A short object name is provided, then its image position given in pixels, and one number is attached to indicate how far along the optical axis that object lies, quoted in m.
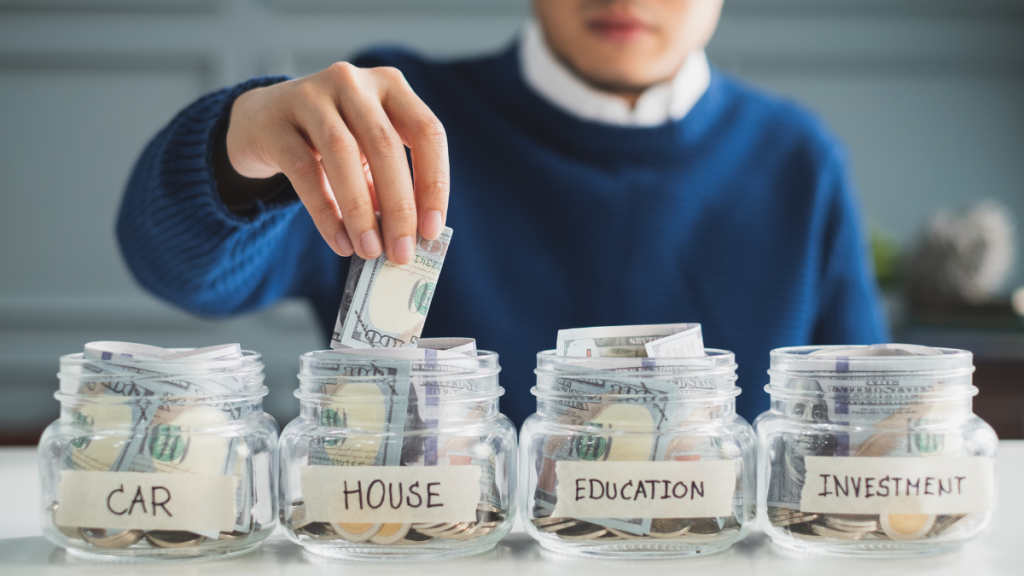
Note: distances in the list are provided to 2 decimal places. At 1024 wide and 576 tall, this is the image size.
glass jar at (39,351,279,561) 0.47
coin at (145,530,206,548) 0.48
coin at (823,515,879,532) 0.47
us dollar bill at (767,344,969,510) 0.47
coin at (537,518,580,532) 0.48
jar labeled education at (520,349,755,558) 0.47
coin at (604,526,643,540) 0.47
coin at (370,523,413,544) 0.47
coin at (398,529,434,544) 0.48
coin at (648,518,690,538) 0.47
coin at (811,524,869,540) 0.47
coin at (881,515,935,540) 0.47
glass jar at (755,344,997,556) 0.47
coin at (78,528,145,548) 0.48
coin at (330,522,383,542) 0.47
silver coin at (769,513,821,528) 0.48
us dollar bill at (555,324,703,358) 0.53
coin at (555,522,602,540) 0.48
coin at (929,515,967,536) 0.48
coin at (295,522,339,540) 0.48
